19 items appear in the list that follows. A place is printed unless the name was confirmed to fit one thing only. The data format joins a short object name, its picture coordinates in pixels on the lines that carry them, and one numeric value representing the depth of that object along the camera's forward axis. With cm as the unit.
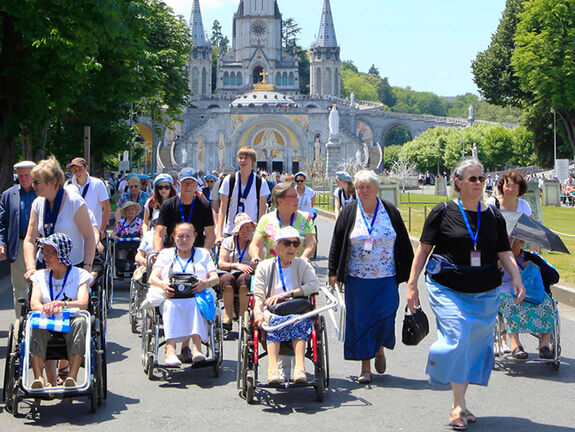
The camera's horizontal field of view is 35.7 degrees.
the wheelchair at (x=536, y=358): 763
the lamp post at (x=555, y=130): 5055
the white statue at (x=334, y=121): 7349
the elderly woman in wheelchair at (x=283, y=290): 663
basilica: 9081
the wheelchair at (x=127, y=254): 1267
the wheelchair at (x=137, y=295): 955
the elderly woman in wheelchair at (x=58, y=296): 635
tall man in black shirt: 890
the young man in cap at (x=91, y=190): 1086
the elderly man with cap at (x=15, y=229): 845
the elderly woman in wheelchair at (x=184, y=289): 728
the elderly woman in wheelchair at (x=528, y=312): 777
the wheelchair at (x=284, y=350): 654
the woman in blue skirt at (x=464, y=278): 607
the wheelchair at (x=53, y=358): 614
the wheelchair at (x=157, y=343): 733
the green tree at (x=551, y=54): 4562
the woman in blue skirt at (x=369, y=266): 717
